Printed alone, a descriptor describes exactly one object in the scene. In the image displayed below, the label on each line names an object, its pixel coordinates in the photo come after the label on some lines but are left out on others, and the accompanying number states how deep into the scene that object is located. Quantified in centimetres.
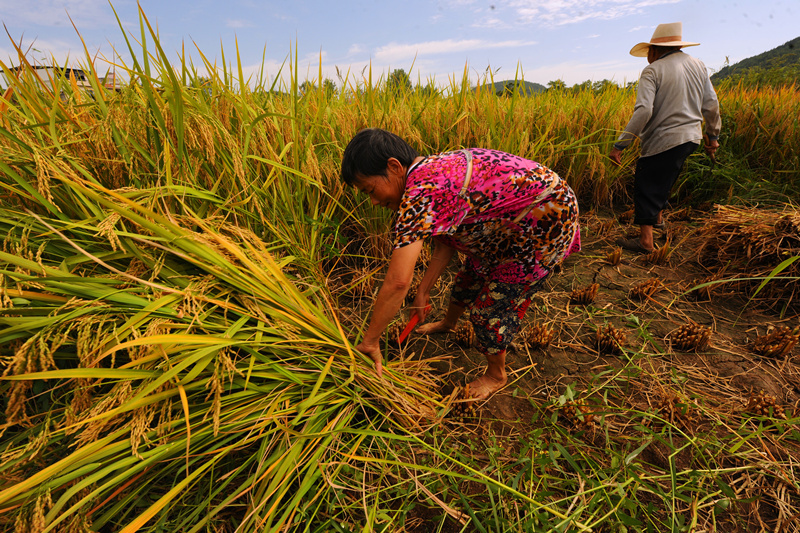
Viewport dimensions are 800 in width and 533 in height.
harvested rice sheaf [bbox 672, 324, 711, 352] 185
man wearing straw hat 275
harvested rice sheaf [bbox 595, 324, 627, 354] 185
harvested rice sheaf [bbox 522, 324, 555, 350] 189
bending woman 121
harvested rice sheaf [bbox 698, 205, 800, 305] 219
